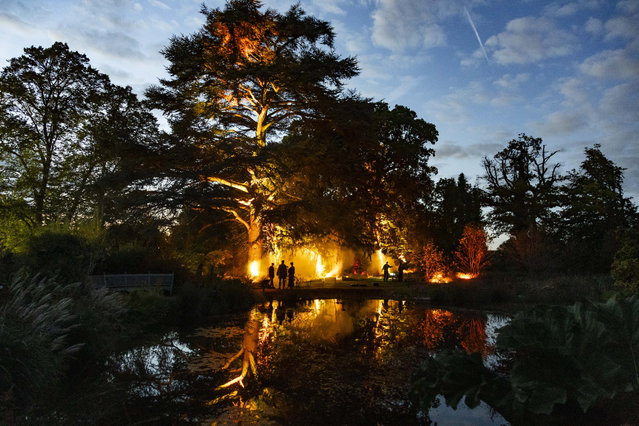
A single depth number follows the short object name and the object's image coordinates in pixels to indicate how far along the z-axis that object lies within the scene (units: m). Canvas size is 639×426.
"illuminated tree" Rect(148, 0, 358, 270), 20.12
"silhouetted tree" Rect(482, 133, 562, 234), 37.88
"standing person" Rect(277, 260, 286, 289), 22.42
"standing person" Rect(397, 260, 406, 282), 29.67
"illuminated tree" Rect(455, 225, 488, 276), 28.27
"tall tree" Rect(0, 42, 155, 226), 23.03
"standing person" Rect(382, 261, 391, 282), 30.48
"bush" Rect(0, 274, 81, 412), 4.74
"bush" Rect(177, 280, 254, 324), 13.19
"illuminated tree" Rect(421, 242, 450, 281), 27.88
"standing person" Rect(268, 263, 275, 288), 22.34
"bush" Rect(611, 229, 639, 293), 10.09
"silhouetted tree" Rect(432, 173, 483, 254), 39.12
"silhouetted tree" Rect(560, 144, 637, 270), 27.91
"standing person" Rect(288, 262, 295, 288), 23.30
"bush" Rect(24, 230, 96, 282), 9.55
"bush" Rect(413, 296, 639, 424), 3.43
